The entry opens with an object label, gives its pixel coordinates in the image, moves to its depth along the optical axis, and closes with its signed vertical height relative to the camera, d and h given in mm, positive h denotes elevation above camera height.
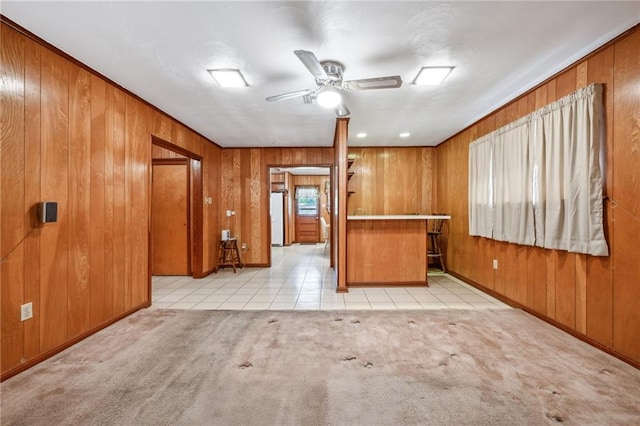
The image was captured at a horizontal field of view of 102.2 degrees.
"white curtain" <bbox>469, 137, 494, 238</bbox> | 3576 +335
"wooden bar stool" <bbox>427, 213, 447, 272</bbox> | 4966 -634
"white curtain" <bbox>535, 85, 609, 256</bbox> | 2182 +339
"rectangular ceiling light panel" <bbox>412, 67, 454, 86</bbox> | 2491 +1372
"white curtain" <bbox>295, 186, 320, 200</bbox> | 9672 +747
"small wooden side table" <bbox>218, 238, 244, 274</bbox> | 5234 -874
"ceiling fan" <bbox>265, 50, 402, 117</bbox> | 2172 +1139
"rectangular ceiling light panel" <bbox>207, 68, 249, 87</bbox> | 2520 +1369
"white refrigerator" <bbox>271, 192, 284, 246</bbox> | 8641 -204
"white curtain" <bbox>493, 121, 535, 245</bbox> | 2902 +311
